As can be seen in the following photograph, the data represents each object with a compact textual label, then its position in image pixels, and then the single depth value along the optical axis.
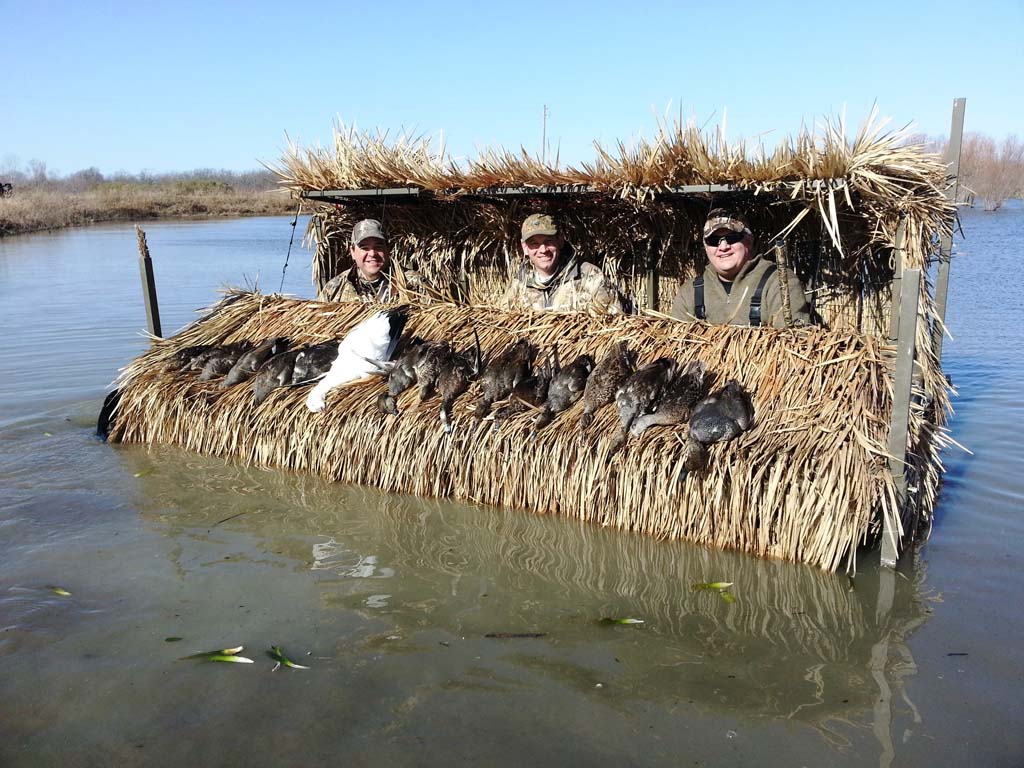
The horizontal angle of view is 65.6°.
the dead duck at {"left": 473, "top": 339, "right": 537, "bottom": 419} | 5.73
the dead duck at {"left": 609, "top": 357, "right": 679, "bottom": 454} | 5.17
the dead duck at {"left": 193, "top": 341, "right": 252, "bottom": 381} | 6.96
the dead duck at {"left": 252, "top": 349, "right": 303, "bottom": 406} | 6.50
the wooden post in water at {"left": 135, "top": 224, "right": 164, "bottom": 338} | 7.68
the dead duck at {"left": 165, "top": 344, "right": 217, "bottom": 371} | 7.08
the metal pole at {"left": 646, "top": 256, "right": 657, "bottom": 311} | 7.85
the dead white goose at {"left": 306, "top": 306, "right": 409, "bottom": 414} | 6.33
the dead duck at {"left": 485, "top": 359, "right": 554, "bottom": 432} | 5.61
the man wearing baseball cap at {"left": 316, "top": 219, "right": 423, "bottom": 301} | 7.55
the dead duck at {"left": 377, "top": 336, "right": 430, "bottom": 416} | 6.02
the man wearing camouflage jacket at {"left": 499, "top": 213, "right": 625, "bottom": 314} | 6.91
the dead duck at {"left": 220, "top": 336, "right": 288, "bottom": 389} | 6.77
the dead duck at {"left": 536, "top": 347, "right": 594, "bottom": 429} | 5.54
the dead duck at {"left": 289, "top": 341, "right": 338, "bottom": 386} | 6.52
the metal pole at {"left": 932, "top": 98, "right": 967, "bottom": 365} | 5.62
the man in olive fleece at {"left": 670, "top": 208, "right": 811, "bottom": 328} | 5.96
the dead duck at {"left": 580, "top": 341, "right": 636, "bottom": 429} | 5.41
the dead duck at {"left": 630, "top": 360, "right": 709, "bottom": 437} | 5.13
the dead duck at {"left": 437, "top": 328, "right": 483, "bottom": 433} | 5.79
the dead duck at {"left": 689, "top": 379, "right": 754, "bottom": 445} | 4.89
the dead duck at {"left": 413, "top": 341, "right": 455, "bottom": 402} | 6.00
